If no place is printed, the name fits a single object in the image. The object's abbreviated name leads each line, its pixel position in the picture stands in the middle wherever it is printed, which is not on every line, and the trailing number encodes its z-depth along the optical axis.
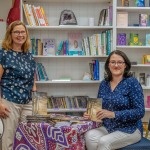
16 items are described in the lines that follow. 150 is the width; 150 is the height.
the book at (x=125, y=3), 4.25
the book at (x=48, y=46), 4.27
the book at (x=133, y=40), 4.29
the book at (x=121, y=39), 4.23
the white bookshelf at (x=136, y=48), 4.43
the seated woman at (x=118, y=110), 2.58
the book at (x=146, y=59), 4.29
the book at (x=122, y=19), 4.18
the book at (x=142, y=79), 4.39
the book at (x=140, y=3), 4.23
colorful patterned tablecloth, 2.40
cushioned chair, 2.57
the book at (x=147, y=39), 4.26
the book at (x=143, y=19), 4.23
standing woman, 2.79
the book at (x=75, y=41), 4.34
